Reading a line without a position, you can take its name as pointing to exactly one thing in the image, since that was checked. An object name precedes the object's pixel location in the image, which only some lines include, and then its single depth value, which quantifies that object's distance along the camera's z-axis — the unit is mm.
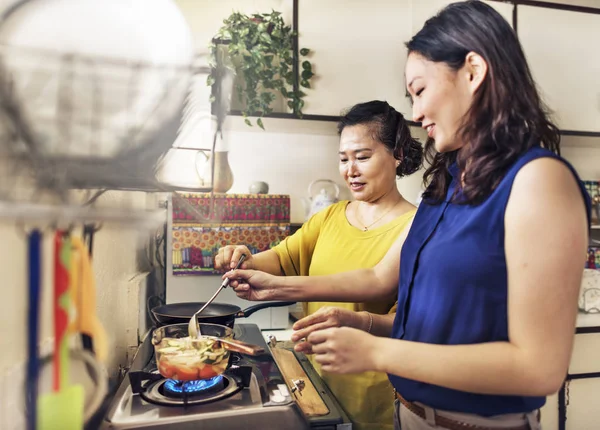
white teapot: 1919
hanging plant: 1069
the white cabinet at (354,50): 1820
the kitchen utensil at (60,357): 410
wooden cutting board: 808
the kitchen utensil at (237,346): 735
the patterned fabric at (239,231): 1527
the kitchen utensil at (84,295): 440
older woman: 1108
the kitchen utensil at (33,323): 394
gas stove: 653
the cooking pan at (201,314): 1013
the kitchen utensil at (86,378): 406
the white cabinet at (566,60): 2014
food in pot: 713
